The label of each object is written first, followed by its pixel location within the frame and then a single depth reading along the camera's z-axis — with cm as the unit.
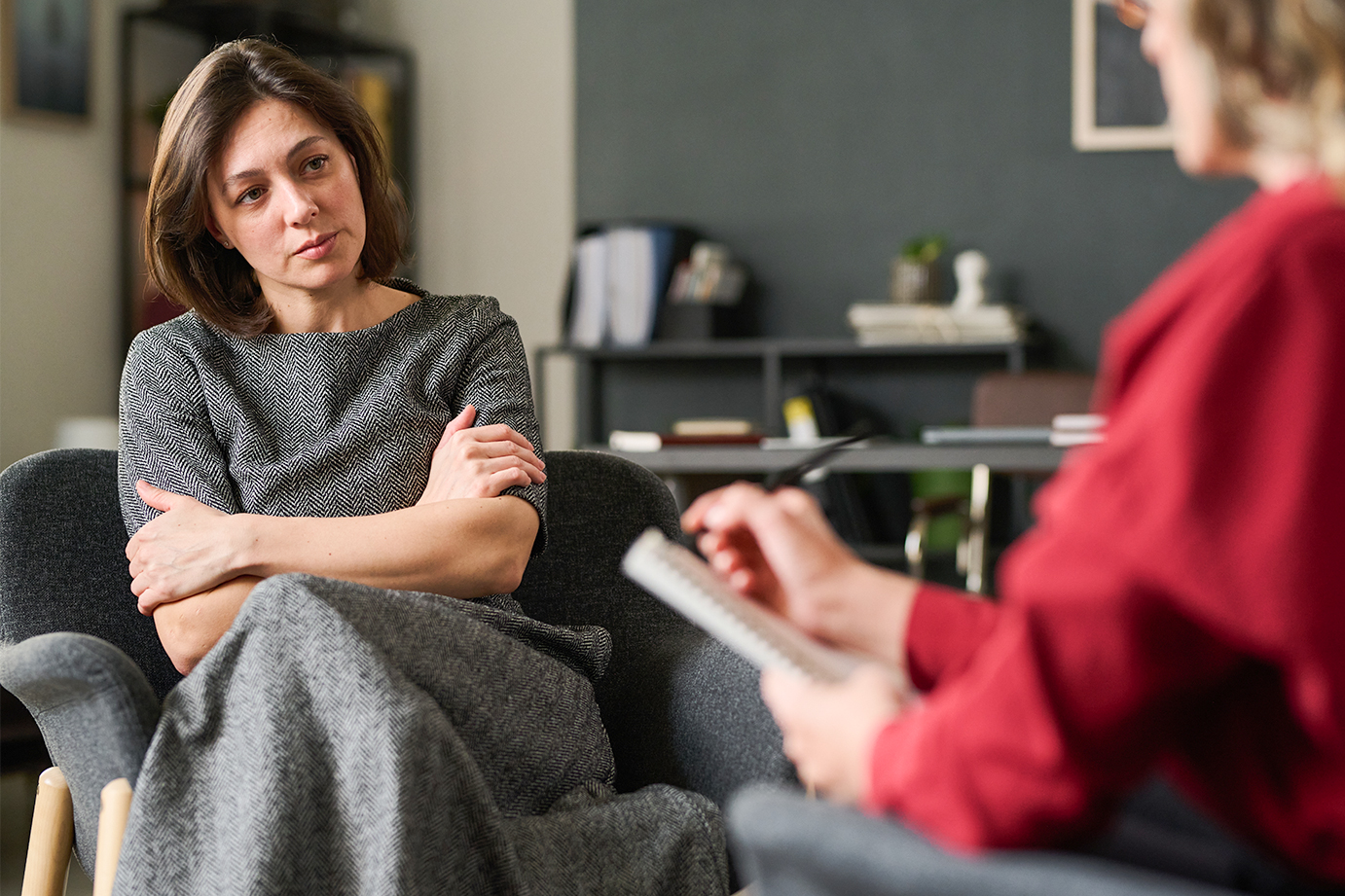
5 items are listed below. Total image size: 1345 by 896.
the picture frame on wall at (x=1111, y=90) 415
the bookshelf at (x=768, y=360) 422
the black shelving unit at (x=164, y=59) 427
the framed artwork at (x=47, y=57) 387
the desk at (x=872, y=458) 269
